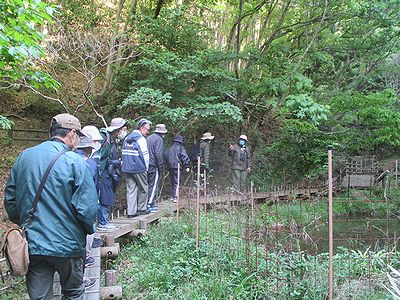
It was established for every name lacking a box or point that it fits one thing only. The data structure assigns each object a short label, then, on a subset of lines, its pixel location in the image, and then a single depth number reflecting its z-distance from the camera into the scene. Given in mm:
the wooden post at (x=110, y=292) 4591
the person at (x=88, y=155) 4422
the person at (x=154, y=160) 7977
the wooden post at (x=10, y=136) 13141
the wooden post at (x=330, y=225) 3869
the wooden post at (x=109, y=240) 5816
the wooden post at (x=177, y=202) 7800
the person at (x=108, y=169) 5992
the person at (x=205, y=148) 11055
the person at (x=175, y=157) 9289
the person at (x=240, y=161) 11812
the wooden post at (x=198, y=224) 5863
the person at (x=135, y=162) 7008
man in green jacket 3027
